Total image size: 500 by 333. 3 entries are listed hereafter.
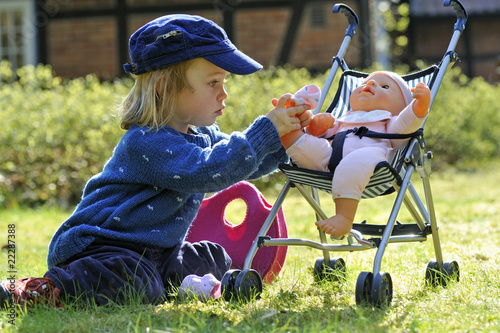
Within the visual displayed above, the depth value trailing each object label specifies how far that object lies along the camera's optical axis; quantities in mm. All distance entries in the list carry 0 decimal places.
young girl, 5457
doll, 5332
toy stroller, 5363
